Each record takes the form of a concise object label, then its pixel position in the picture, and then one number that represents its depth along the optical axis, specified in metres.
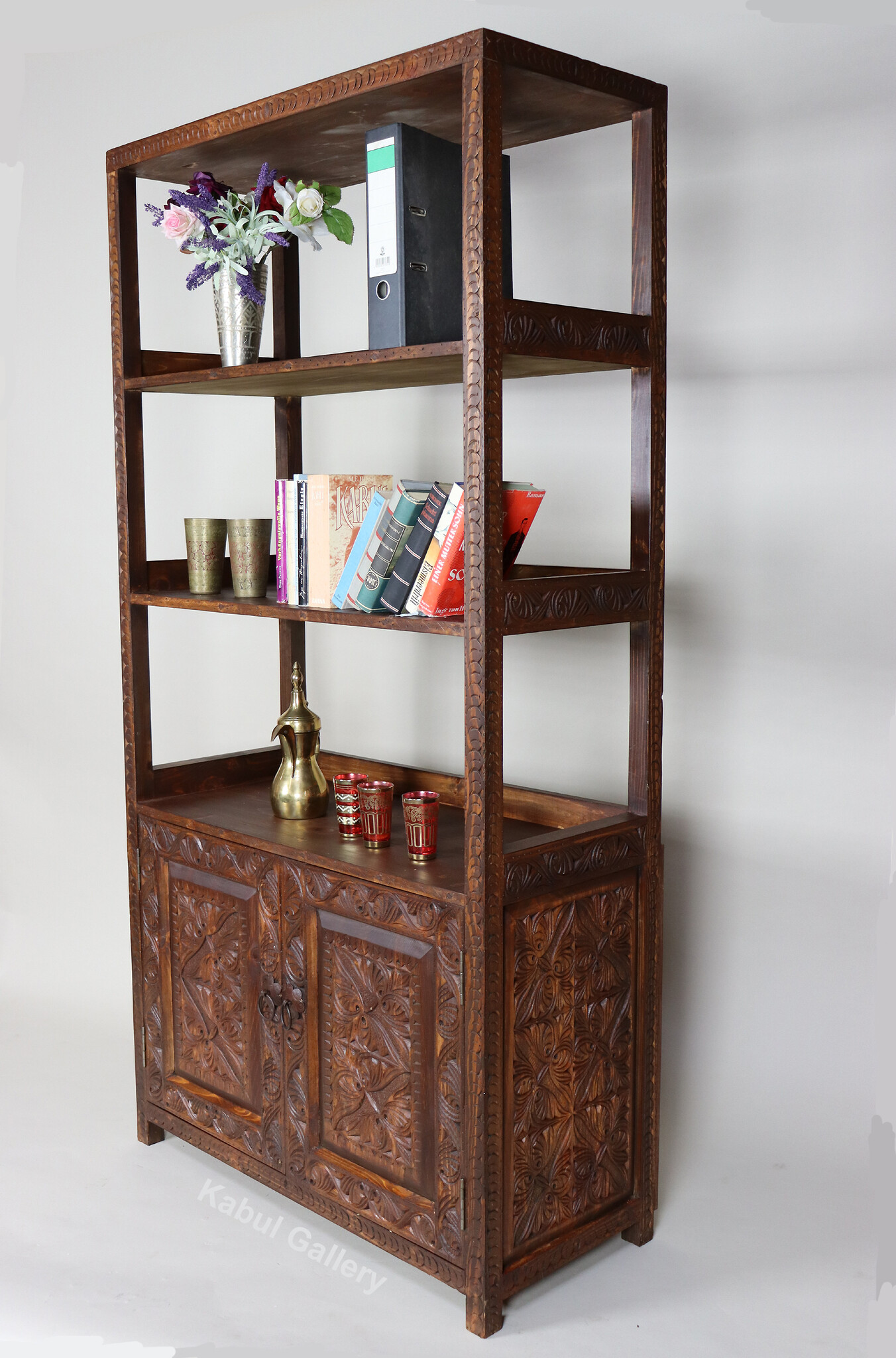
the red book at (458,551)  2.29
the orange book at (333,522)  2.59
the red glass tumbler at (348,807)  2.67
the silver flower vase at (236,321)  2.73
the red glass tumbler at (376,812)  2.57
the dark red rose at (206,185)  2.70
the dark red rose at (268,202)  2.65
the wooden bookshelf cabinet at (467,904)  2.20
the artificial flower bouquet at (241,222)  2.64
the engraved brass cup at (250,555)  2.86
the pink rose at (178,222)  2.70
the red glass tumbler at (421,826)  2.45
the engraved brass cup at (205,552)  2.92
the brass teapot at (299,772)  2.84
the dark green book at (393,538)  2.35
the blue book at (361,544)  2.45
